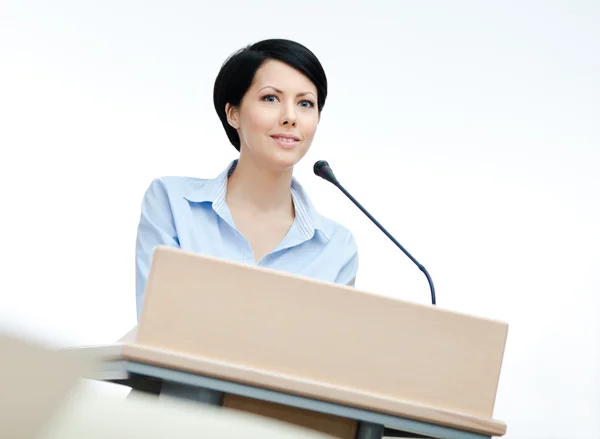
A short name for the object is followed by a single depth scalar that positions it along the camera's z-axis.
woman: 3.90
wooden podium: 3.24
